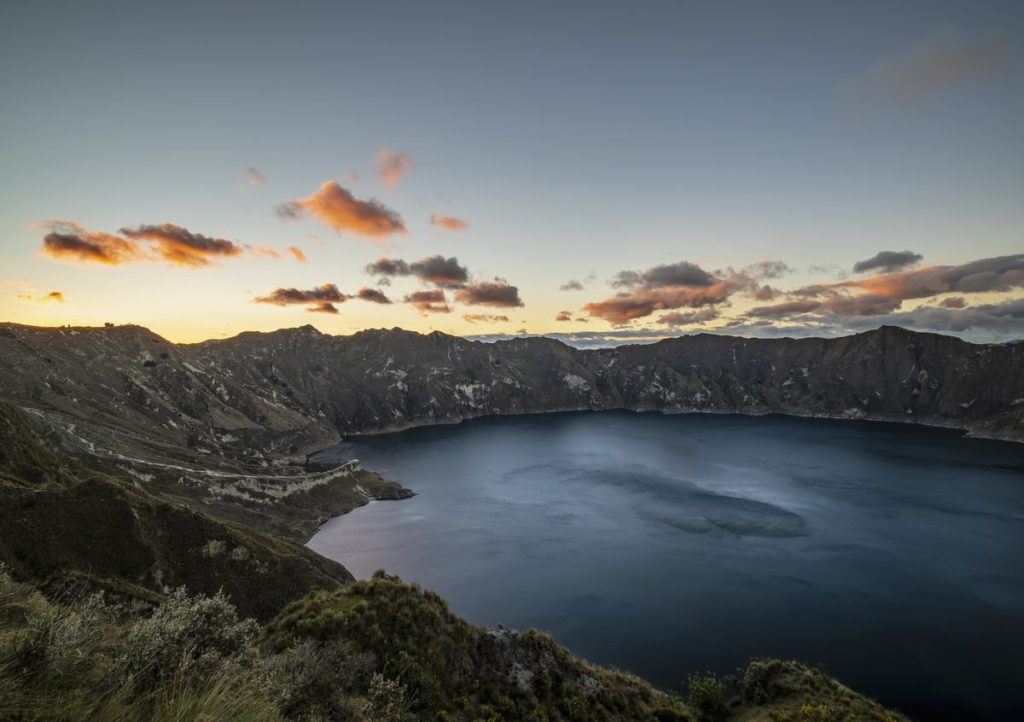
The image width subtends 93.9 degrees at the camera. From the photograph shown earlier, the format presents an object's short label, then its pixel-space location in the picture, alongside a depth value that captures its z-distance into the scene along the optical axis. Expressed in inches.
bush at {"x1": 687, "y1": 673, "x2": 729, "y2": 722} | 1664.6
